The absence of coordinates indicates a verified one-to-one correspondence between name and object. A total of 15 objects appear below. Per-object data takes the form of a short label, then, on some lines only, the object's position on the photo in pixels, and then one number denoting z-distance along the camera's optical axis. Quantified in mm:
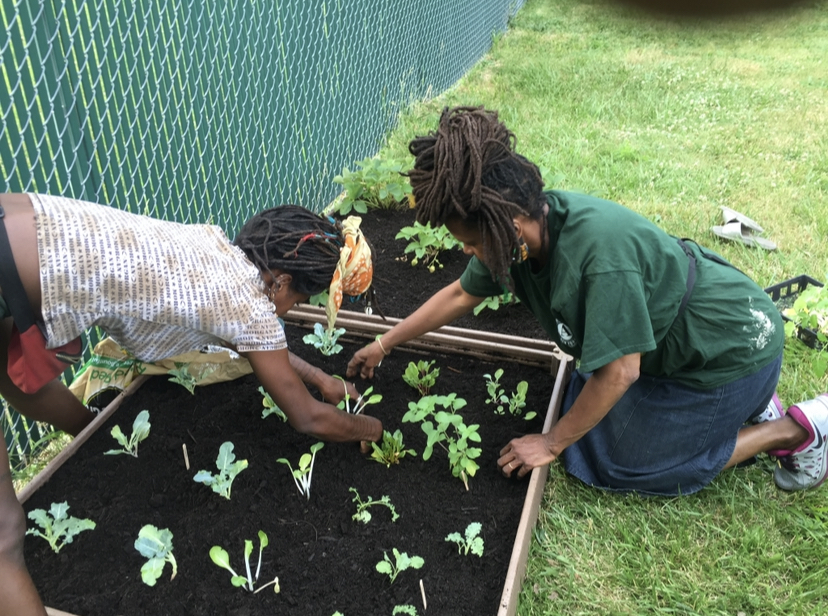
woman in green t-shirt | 1834
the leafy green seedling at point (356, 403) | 2355
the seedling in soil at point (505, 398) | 2486
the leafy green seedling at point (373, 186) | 4121
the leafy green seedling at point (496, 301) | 3178
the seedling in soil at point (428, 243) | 3623
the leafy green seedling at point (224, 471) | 2039
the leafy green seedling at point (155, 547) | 1789
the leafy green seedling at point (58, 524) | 1925
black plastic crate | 3115
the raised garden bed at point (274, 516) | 1880
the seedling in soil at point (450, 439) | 2131
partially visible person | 1669
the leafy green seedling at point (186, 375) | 2539
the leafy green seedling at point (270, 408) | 2436
